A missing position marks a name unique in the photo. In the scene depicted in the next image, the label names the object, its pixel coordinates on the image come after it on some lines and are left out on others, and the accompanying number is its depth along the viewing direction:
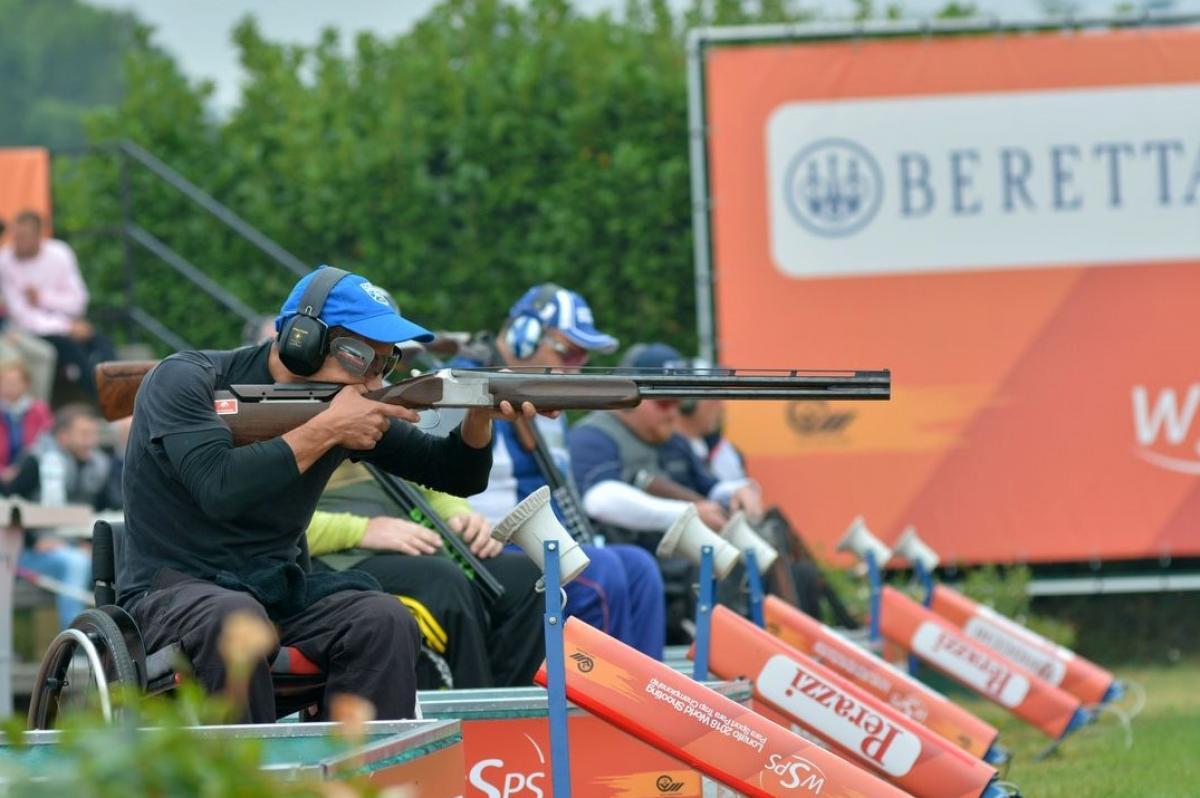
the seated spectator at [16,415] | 22.95
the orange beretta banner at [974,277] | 22.66
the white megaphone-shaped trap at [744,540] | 15.23
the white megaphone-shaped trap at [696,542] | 13.08
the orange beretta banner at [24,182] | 27.28
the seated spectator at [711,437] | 18.94
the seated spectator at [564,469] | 13.71
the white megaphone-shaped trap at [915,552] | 19.28
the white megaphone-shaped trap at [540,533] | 9.57
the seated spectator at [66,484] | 20.23
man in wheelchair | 9.52
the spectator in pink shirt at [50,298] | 25.33
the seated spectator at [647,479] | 16.16
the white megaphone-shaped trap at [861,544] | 18.30
